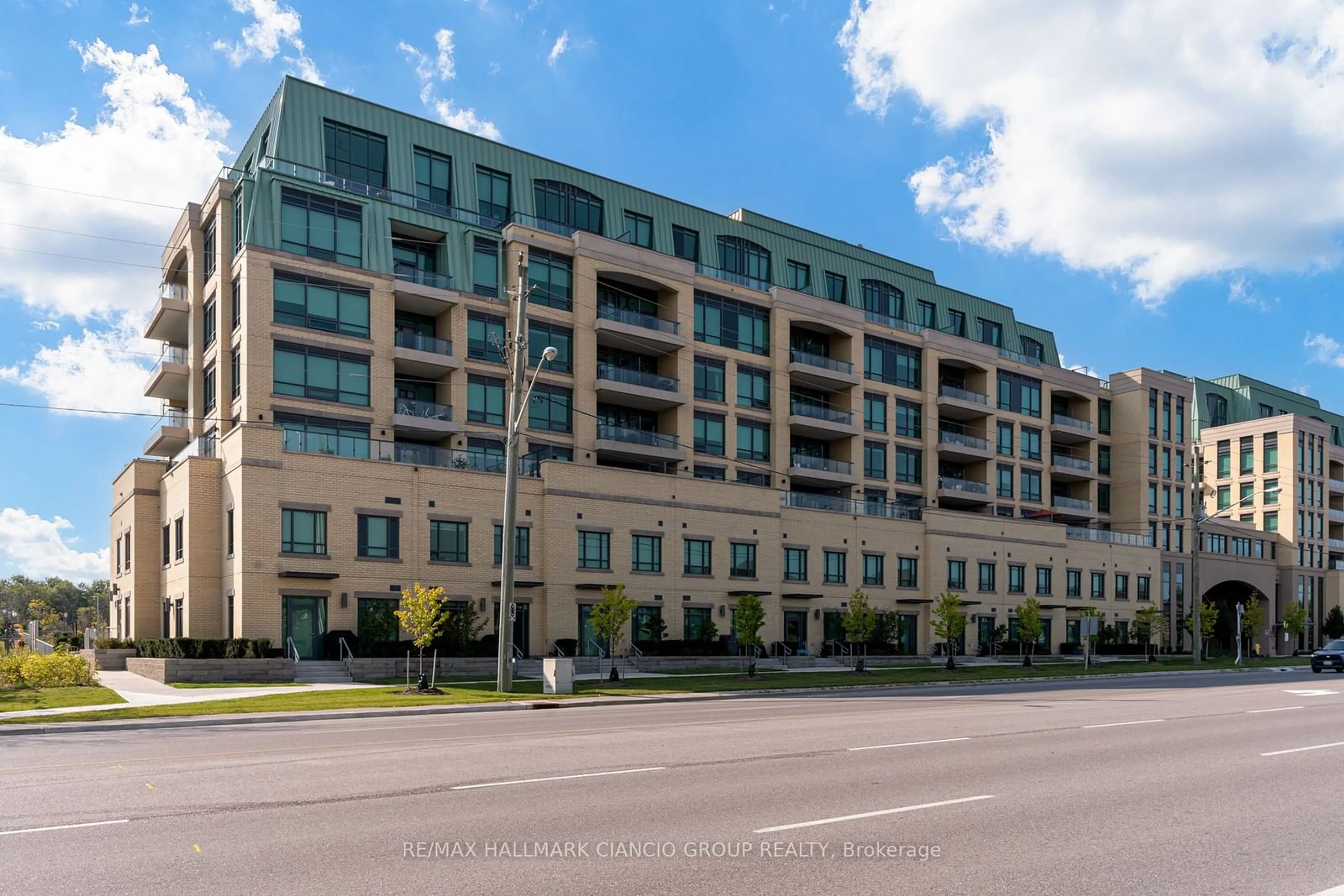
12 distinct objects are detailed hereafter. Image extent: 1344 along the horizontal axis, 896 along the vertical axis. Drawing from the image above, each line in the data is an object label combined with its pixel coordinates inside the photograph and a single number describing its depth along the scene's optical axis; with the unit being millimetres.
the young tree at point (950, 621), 49469
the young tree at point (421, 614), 32938
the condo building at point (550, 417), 43062
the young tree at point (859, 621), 47594
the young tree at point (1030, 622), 54750
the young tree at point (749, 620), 42906
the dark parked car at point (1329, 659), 41812
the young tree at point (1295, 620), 81438
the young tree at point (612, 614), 38750
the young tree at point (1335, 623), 95438
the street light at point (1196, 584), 51500
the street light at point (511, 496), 30078
